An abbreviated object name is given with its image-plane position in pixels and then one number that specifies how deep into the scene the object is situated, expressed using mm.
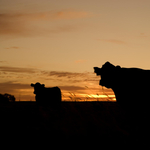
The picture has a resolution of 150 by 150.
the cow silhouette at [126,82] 14000
